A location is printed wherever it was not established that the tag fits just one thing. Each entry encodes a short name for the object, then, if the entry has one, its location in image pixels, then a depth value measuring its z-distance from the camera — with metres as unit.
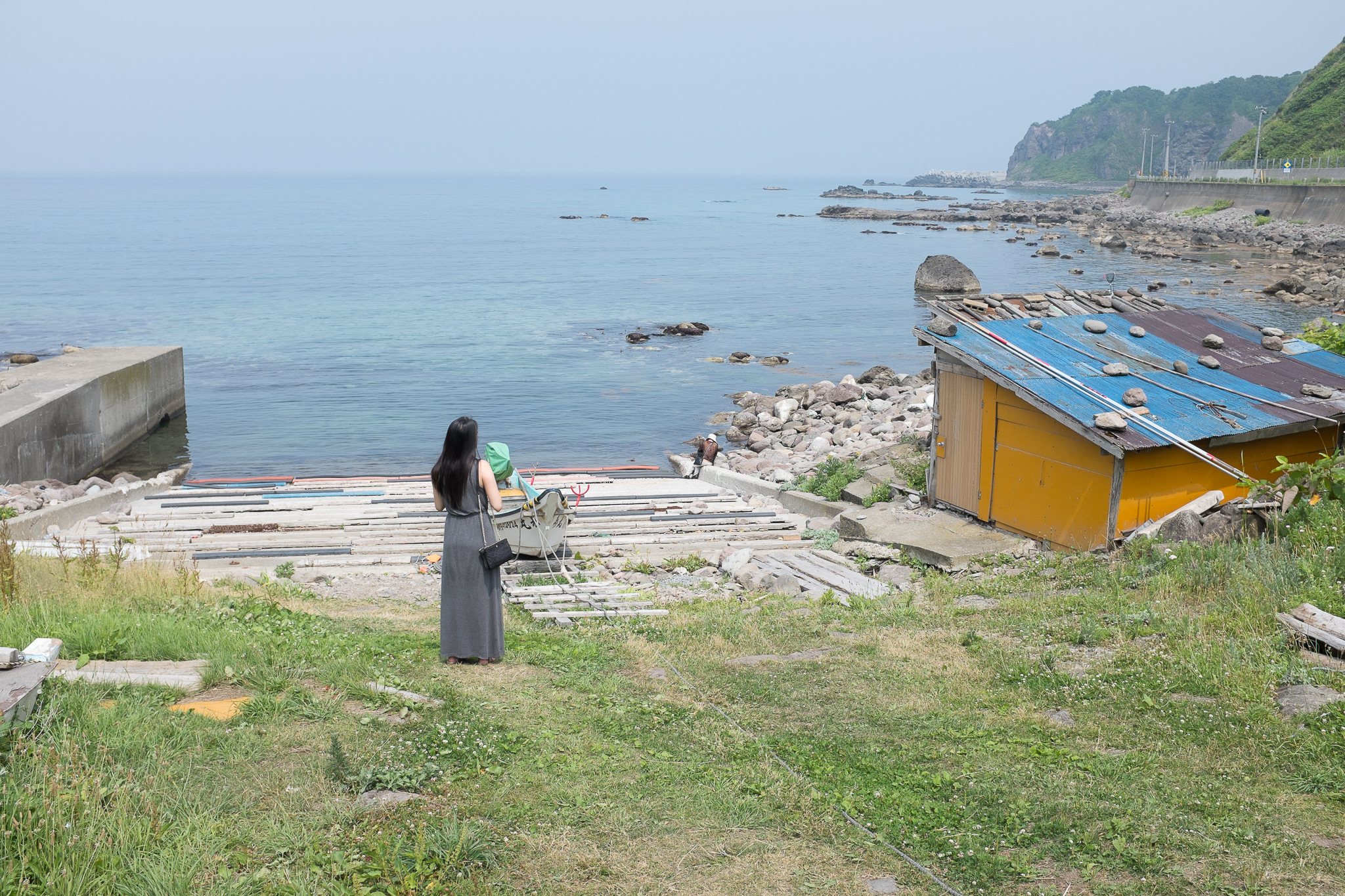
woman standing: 7.94
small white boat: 12.68
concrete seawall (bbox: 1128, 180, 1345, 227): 74.81
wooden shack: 12.39
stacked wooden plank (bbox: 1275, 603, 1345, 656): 7.45
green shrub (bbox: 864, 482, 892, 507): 16.03
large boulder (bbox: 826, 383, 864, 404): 30.67
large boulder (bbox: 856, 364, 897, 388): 32.75
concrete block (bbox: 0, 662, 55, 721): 5.31
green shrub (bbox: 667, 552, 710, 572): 13.51
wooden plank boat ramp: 12.17
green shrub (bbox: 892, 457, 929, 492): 15.99
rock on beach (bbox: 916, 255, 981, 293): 62.66
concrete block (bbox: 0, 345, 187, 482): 21.75
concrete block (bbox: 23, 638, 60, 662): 6.16
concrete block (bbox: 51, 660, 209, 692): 6.62
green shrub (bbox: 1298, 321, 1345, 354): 15.73
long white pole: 12.01
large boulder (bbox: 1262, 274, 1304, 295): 51.66
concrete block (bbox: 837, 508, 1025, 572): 13.05
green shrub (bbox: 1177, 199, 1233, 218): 93.06
